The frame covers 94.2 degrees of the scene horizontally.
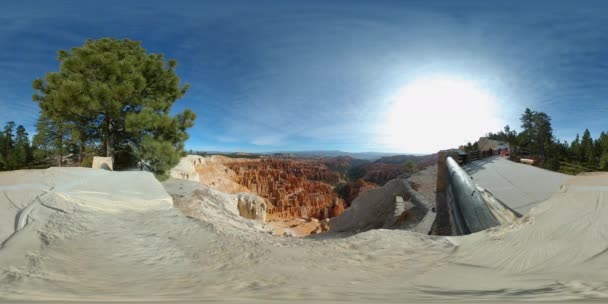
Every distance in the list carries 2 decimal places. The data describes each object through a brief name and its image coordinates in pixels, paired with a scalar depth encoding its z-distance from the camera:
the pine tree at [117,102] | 10.88
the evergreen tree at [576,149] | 31.27
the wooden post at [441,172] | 13.01
